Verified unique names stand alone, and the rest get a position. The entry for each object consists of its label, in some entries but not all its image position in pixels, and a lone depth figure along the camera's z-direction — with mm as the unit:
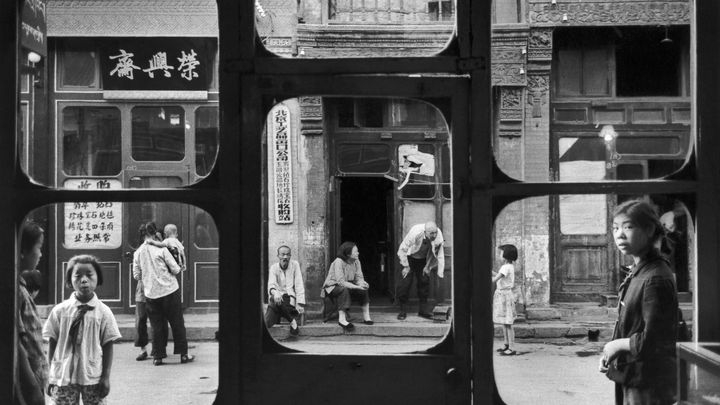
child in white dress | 8375
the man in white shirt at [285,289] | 9773
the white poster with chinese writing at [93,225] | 10859
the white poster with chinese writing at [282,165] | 11359
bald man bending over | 10922
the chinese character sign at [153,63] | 10812
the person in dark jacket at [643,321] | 1896
